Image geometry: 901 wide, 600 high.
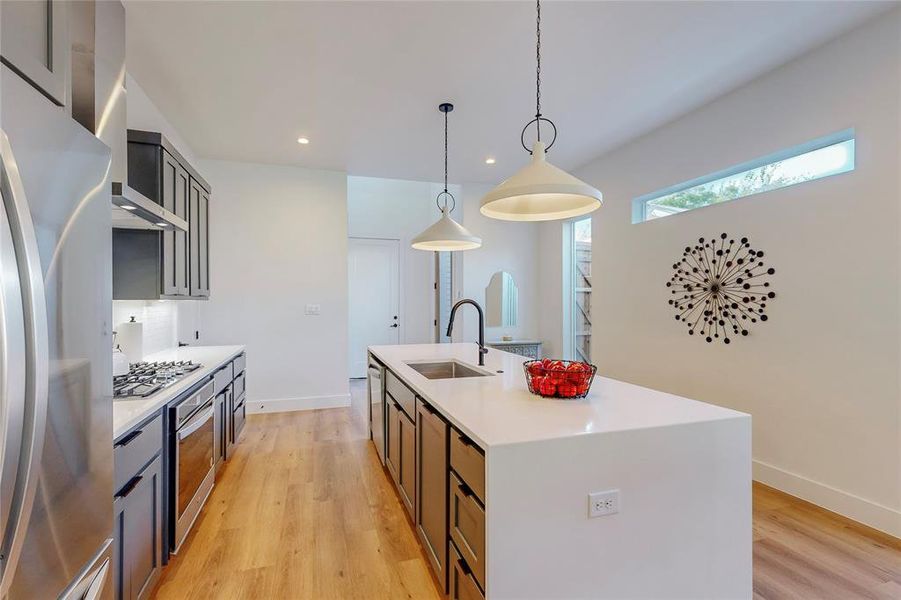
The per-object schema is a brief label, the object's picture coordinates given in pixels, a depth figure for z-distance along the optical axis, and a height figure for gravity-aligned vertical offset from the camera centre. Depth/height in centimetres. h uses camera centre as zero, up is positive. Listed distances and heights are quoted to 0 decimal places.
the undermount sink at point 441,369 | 283 -49
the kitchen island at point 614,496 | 125 -66
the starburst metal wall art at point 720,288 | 292 +9
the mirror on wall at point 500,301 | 543 -3
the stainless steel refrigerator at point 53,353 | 70 -11
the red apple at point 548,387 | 178 -38
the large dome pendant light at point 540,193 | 165 +47
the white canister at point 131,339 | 255 -25
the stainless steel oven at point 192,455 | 193 -82
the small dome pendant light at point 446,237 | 285 +43
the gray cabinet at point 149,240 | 238 +34
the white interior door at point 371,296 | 638 +4
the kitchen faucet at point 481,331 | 248 -20
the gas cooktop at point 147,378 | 181 -40
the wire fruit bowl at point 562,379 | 176 -35
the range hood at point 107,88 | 149 +82
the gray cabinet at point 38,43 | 83 +58
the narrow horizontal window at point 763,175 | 253 +89
